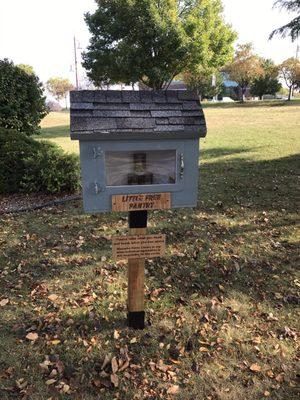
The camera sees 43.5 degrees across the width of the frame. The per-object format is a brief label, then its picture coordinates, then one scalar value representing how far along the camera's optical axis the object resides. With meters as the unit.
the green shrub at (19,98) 8.41
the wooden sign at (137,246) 3.22
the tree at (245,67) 54.12
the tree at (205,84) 50.70
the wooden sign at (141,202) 3.02
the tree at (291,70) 54.12
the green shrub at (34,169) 7.21
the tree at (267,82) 55.19
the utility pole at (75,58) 35.74
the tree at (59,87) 83.06
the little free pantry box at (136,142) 2.83
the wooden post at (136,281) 3.24
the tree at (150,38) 18.91
